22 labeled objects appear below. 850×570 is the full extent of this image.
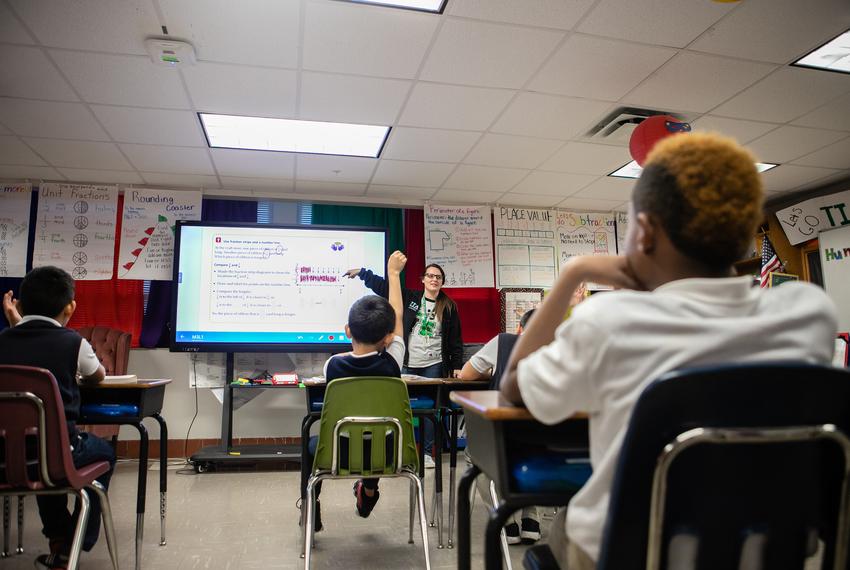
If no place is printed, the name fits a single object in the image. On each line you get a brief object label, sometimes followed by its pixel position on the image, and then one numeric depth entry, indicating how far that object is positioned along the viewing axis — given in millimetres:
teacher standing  4199
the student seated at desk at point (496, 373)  2283
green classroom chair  1873
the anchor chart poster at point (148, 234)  4363
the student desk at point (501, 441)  1025
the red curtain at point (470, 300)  5074
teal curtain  4922
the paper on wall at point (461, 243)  4824
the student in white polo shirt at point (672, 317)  708
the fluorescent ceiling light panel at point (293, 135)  3510
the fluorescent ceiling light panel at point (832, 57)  2605
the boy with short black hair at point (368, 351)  2098
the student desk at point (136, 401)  2043
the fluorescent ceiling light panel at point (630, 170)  4188
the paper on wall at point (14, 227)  4211
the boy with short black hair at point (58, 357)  1777
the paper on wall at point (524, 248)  5000
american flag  4916
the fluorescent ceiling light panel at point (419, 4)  2283
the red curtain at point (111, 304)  4426
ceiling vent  3293
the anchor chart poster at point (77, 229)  4277
